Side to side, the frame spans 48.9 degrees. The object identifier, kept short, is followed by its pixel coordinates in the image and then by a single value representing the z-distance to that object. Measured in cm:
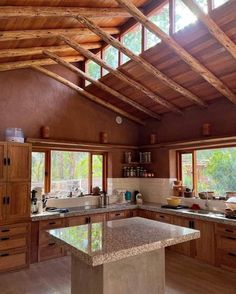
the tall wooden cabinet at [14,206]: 408
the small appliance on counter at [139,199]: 585
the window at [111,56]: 505
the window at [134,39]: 453
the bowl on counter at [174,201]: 525
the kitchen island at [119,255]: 204
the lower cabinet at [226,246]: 396
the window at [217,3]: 320
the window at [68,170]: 522
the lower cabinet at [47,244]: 446
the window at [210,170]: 489
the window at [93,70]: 555
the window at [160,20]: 396
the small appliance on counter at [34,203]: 461
